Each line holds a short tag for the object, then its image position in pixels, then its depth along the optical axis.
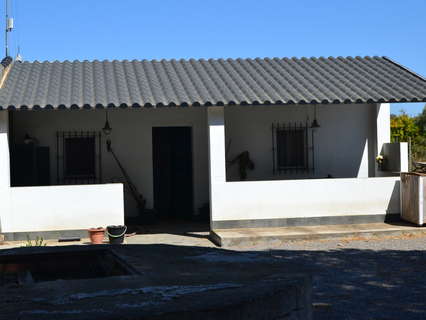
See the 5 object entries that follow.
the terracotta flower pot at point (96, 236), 10.77
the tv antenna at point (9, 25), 15.77
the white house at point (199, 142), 11.23
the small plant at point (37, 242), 10.17
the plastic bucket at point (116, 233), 10.84
